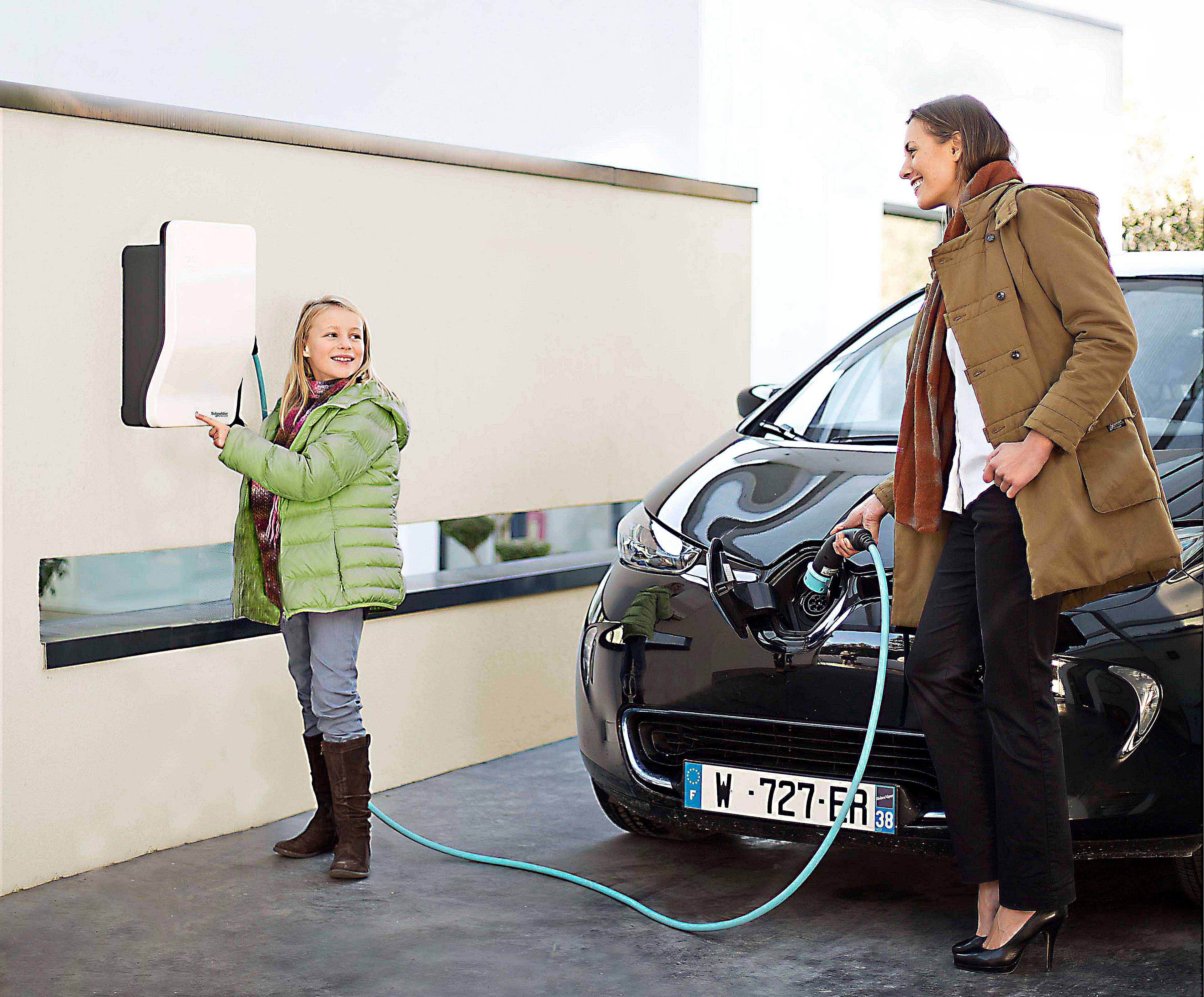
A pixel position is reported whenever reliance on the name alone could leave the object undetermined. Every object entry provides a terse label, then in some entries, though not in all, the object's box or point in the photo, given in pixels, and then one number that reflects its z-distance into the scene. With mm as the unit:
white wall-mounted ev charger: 3746
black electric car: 3016
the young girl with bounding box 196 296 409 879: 3652
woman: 2855
